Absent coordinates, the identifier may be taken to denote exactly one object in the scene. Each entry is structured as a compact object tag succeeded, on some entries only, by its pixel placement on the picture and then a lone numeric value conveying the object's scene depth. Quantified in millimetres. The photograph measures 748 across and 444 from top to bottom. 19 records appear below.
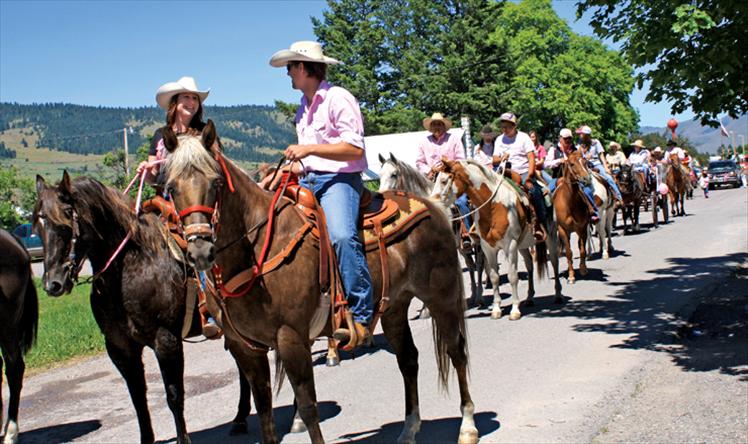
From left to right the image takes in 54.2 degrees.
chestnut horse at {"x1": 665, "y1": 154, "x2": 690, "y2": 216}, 25641
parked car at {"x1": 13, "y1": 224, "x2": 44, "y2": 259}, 38938
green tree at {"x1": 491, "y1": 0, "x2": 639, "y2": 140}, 52250
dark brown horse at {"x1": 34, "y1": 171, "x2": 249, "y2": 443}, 5441
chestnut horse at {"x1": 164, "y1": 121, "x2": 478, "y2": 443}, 4039
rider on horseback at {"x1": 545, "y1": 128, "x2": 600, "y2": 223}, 14320
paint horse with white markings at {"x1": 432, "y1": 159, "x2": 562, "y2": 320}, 10539
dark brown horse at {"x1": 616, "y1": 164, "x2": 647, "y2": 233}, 21484
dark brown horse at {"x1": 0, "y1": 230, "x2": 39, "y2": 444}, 6750
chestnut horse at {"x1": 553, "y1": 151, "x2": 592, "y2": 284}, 14180
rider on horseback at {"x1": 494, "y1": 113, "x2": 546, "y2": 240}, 11602
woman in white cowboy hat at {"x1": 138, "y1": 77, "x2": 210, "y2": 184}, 5871
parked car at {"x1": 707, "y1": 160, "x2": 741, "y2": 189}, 48344
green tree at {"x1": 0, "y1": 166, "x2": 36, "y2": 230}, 45969
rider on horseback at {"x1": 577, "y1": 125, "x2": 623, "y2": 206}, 17391
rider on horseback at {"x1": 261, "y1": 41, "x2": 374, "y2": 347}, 4867
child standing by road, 39375
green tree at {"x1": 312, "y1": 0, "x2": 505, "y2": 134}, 48969
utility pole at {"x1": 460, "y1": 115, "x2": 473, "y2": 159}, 35219
